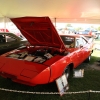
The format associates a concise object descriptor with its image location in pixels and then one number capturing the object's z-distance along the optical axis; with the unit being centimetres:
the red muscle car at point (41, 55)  208
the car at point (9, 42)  407
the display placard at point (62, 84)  228
